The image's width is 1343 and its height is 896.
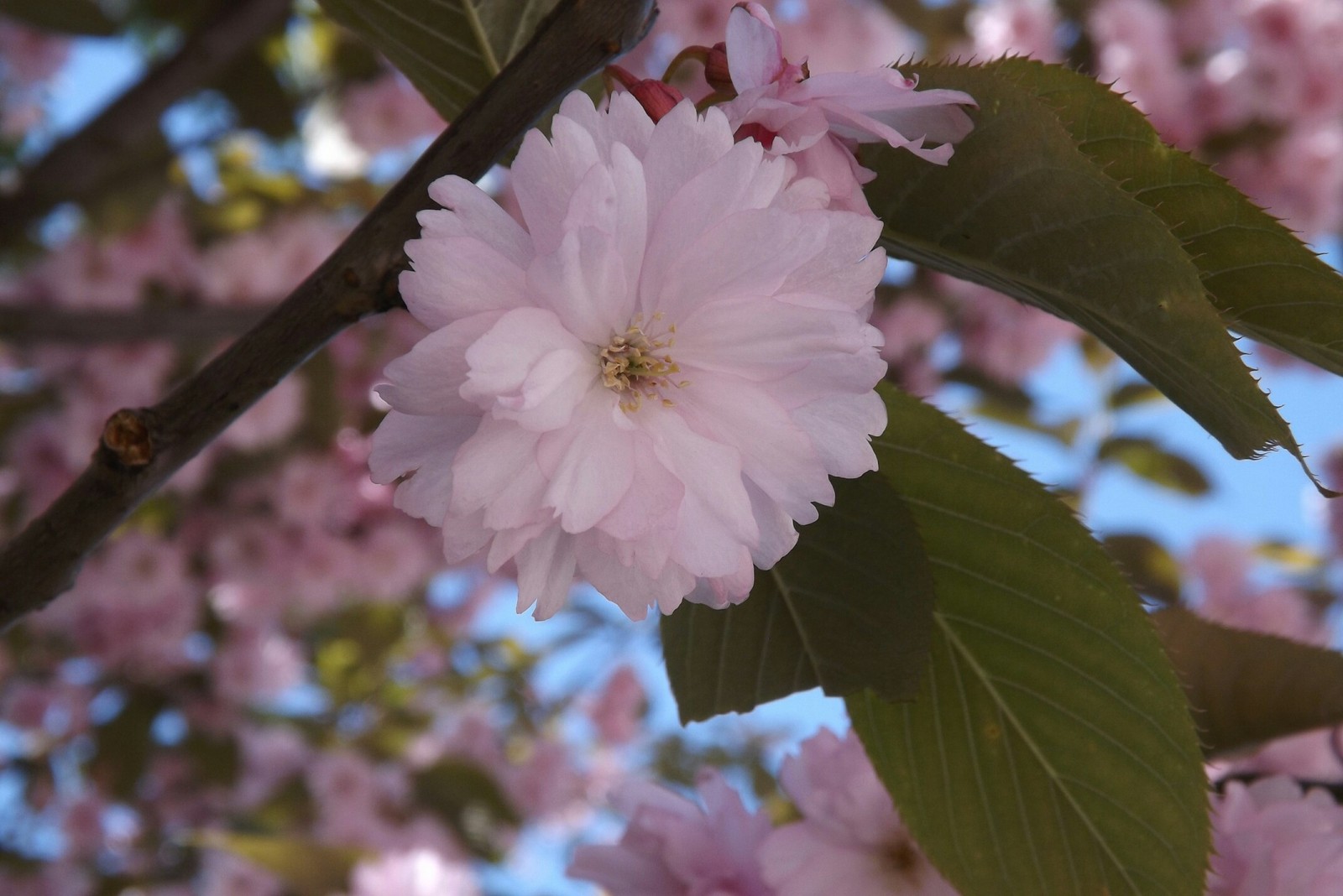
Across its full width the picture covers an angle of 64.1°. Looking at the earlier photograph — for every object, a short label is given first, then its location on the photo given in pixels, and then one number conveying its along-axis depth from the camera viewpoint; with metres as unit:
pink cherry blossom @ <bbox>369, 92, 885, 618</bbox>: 0.36
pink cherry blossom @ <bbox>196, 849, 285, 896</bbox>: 2.47
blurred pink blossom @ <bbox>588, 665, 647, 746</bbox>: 3.59
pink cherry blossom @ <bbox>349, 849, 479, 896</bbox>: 1.47
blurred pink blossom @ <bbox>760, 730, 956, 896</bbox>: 0.60
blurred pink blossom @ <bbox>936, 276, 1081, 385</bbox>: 2.59
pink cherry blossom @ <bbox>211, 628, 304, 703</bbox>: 2.60
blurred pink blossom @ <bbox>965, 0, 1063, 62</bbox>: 2.52
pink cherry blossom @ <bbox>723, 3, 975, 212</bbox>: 0.37
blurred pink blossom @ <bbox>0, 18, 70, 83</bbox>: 2.78
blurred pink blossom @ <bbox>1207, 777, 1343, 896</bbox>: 0.56
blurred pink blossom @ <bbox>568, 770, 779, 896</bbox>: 0.64
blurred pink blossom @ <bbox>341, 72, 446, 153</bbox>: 2.60
